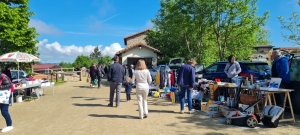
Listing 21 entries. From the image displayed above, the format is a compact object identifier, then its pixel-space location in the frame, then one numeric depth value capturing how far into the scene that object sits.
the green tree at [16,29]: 17.33
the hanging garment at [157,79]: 13.95
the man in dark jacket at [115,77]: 8.70
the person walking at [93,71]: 16.46
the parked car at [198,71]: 13.81
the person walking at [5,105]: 5.79
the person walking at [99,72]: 15.97
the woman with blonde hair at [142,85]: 6.80
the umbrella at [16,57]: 10.86
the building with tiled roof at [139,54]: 28.67
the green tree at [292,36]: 15.10
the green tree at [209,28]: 17.81
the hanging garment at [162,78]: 13.27
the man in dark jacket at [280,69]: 6.87
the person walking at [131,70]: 15.45
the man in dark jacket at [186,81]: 7.46
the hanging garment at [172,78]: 13.07
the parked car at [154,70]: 17.74
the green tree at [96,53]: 104.60
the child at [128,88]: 10.28
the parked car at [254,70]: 11.12
